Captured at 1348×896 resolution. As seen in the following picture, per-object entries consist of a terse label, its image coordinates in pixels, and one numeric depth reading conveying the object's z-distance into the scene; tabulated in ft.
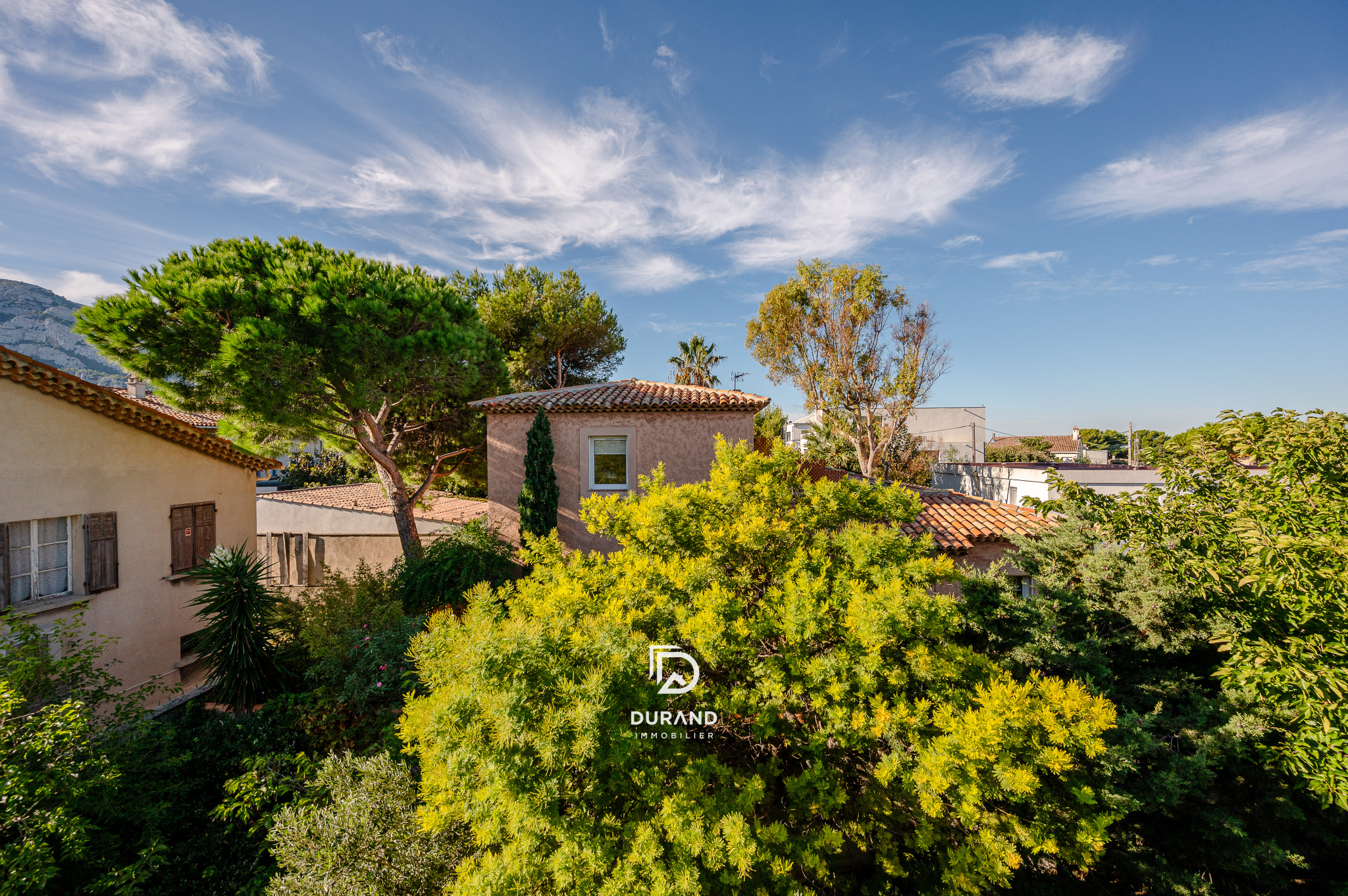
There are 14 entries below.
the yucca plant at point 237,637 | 28.60
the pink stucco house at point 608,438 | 46.68
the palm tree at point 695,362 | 118.73
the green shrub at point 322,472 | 103.96
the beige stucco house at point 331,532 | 57.72
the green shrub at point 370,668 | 26.27
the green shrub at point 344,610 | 29.78
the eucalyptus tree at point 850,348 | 80.48
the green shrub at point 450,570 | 37.27
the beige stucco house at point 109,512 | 27.63
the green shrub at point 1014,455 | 158.20
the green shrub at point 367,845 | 16.98
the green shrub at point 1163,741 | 21.84
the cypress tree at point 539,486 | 43.83
